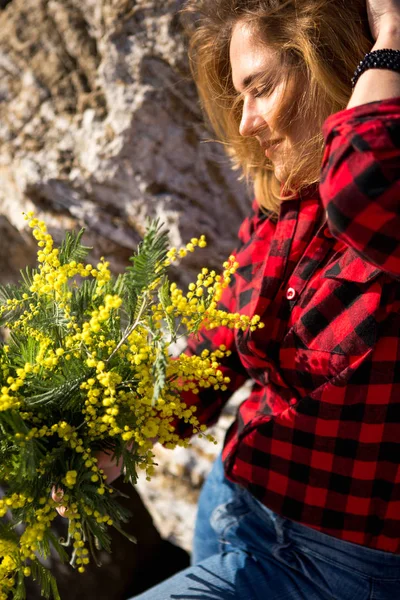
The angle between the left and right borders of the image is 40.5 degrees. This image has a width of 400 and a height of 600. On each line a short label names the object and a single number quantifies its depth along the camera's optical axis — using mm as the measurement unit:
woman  758
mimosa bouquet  795
